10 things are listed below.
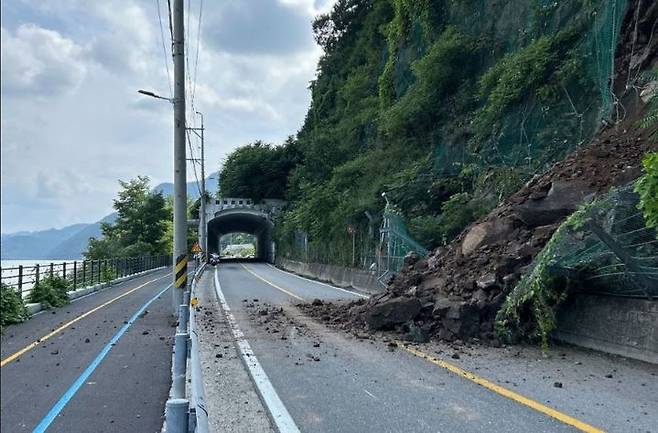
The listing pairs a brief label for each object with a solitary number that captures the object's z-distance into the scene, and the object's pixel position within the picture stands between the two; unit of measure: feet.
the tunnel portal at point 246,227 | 236.02
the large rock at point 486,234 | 41.11
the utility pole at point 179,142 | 54.08
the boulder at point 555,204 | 36.40
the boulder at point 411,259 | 51.80
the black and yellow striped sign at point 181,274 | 51.08
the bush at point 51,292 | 57.93
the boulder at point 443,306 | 35.73
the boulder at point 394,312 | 37.96
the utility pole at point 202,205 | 169.49
